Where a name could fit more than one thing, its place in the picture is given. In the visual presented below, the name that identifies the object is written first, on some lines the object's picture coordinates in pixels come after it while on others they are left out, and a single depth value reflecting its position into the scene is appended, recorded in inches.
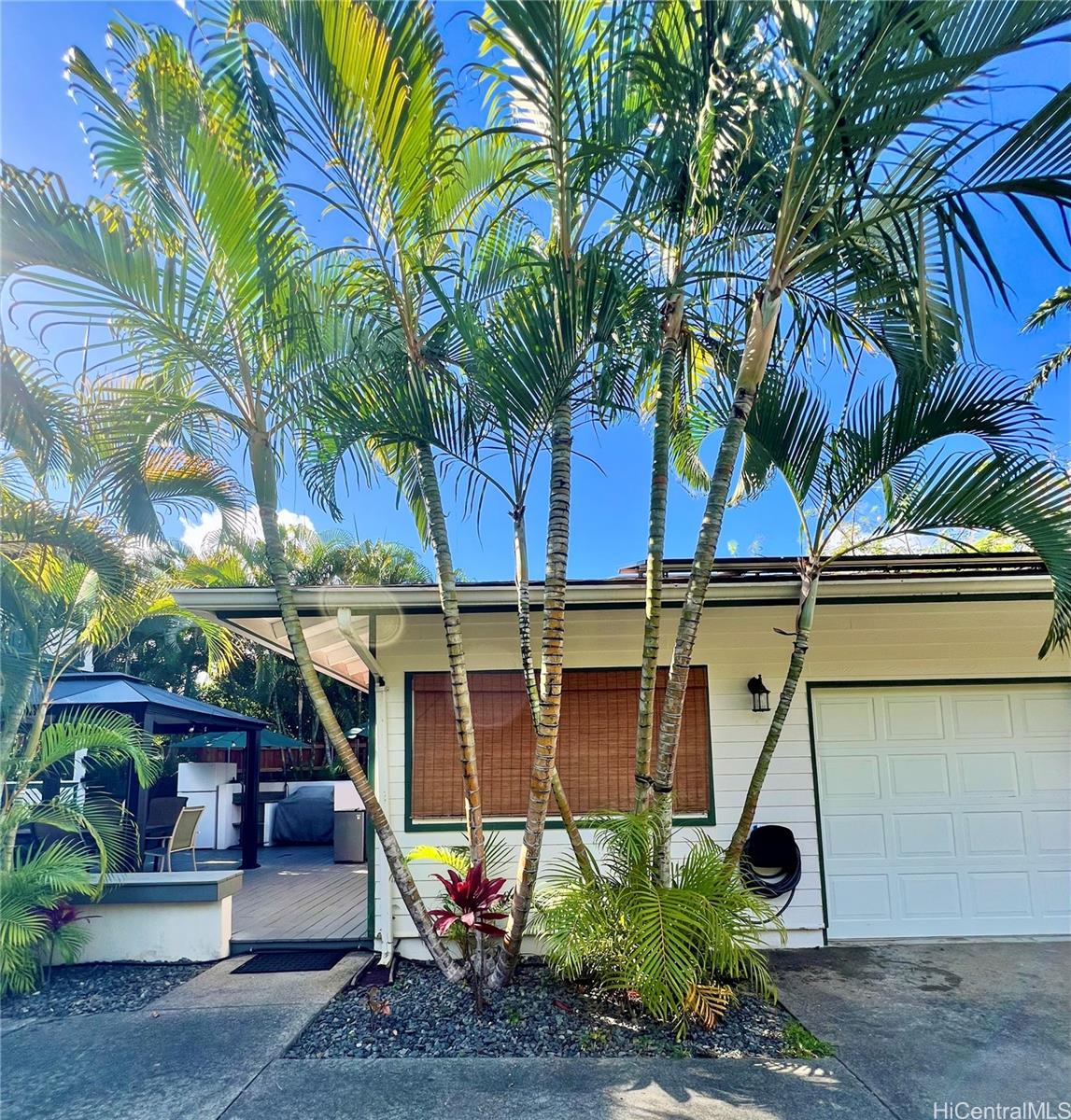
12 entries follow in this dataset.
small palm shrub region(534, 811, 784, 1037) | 147.2
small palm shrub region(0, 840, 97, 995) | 188.1
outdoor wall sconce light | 232.4
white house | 229.1
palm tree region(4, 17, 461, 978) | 143.5
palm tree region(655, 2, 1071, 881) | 125.3
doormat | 209.0
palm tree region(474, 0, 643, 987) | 141.9
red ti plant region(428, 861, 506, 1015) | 164.2
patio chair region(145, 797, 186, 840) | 342.0
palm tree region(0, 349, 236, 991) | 189.0
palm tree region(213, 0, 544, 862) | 141.8
